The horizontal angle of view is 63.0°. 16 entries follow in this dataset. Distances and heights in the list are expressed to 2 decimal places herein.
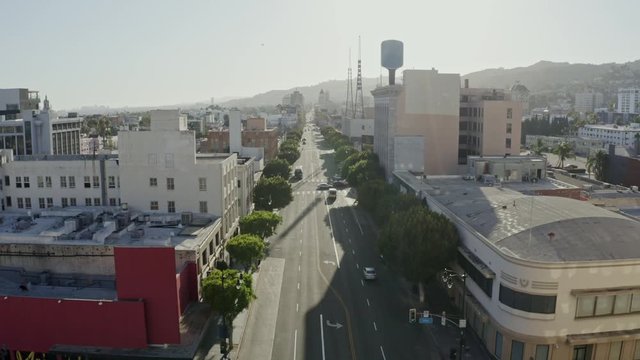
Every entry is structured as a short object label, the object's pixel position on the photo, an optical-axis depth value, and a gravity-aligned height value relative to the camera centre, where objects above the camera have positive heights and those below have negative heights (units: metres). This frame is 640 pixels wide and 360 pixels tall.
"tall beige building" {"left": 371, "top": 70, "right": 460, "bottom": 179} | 104.12 -0.31
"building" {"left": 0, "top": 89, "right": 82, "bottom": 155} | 122.50 -3.63
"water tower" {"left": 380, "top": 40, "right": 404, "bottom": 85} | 136.75 +15.79
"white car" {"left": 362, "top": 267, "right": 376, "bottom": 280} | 60.83 -18.60
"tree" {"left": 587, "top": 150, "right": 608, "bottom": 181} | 110.04 -10.87
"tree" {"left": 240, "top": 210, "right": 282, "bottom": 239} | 68.62 -14.40
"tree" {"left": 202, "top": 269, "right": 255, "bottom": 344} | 44.41 -15.35
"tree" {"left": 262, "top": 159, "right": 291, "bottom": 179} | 117.06 -12.34
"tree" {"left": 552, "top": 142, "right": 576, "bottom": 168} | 126.81 -9.18
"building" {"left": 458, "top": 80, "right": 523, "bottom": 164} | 102.88 -2.49
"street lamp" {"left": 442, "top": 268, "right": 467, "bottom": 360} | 37.85 -16.09
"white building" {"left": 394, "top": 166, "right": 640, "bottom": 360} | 39.06 -13.33
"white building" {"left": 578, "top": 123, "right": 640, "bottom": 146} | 184.88 -7.82
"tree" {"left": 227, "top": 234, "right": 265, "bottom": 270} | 58.47 -15.00
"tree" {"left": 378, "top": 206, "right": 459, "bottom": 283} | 50.88 -12.93
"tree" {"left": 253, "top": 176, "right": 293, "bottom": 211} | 86.88 -13.23
